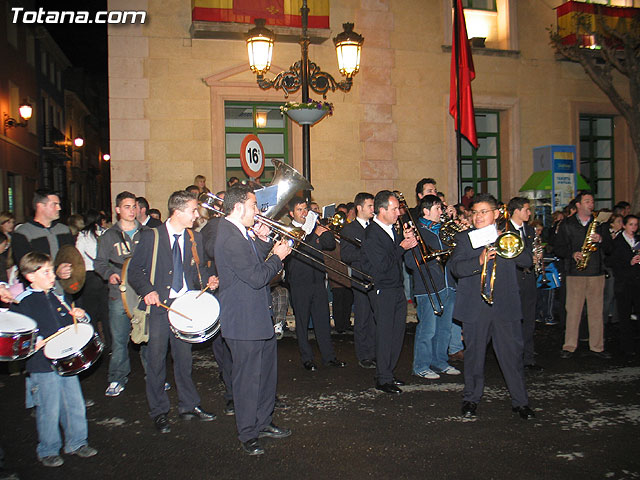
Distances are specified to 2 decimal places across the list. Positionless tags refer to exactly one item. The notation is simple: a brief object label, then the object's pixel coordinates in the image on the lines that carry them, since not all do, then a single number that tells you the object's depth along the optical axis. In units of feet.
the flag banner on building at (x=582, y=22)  48.88
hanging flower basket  29.81
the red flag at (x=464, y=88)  43.62
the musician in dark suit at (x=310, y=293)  24.08
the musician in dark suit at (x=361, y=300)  23.77
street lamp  31.17
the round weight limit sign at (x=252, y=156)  28.96
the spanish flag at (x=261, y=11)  41.06
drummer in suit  17.42
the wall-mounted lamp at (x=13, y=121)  67.07
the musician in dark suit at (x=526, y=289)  22.62
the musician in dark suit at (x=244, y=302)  15.31
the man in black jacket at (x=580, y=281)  25.35
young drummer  14.82
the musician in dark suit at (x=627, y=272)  25.84
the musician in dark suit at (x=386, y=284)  20.62
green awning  47.26
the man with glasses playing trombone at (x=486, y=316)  17.65
